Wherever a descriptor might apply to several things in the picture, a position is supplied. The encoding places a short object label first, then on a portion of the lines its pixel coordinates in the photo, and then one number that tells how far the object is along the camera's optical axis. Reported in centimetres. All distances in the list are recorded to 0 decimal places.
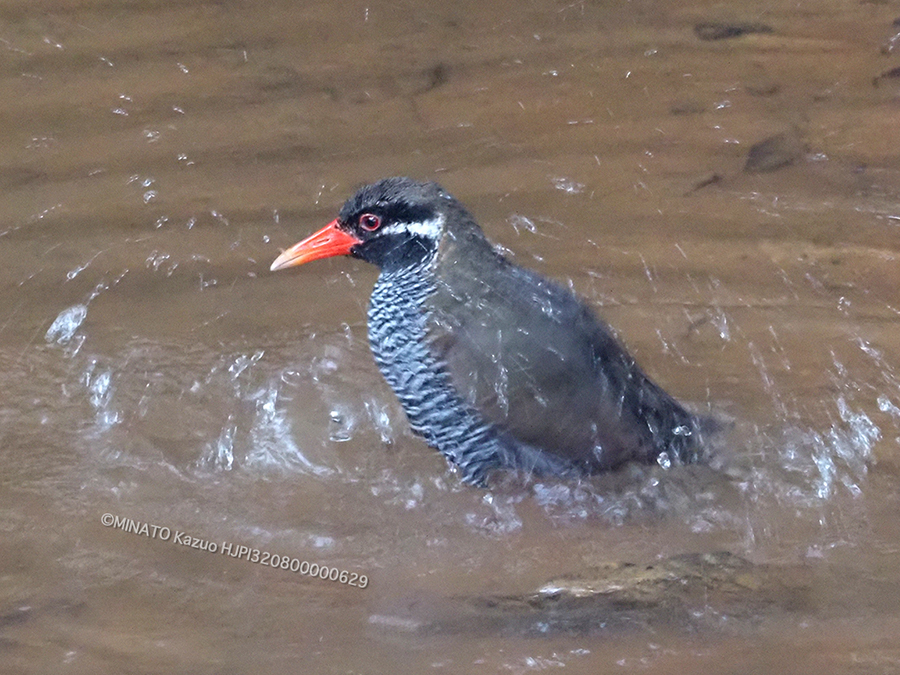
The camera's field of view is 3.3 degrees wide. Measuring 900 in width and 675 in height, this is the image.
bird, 799
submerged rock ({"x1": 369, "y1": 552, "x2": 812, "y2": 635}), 790
